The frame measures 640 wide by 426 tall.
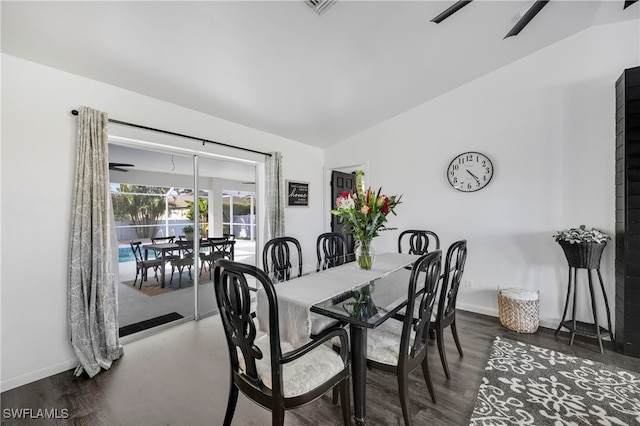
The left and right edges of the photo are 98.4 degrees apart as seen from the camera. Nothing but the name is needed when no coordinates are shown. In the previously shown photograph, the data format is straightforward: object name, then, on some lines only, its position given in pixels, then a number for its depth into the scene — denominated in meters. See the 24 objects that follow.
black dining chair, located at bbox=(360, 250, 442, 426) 1.54
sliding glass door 2.98
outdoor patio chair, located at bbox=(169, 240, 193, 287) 3.49
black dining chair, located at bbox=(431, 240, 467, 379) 2.05
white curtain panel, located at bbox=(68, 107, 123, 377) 2.28
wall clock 3.43
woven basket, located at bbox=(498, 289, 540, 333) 2.89
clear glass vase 2.34
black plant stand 2.55
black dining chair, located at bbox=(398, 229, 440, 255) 3.29
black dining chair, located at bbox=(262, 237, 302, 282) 2.82
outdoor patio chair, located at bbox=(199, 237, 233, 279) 3.70
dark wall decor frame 4.47
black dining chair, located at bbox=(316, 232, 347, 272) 3.18
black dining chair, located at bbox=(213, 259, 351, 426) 1.26
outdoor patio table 3.29
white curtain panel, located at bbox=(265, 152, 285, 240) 4.02
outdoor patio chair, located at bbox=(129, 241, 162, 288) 3.17
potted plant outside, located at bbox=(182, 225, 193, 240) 3.48
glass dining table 1.53
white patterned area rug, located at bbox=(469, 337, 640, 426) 1.74
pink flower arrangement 2.17
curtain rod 2.53
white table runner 1.54
